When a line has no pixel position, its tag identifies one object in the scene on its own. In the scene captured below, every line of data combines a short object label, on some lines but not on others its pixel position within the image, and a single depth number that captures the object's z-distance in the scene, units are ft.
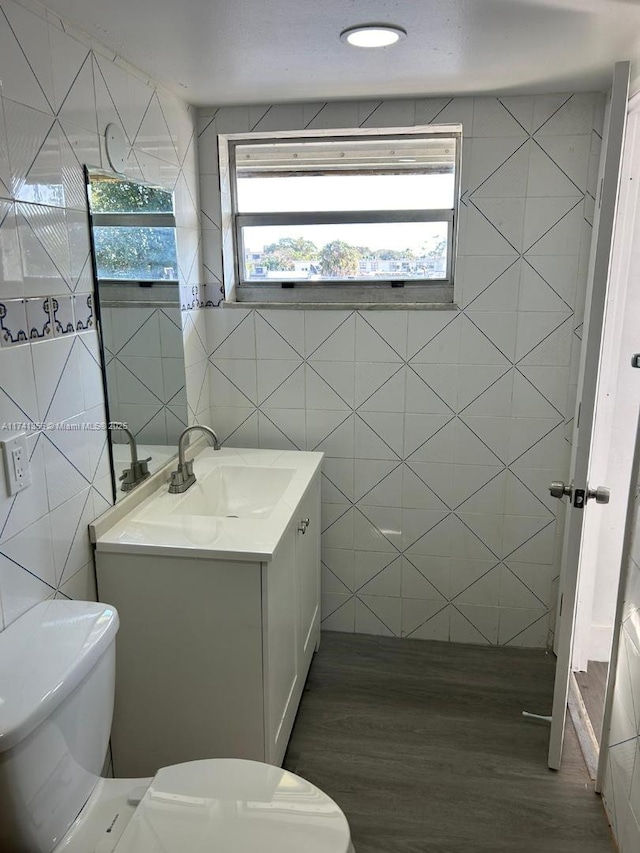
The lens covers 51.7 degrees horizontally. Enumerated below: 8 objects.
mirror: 6.25
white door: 5.57
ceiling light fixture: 5.41
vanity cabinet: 5.95
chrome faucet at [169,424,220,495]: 7.38
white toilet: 4.13
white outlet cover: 4.75
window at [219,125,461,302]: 8.60
